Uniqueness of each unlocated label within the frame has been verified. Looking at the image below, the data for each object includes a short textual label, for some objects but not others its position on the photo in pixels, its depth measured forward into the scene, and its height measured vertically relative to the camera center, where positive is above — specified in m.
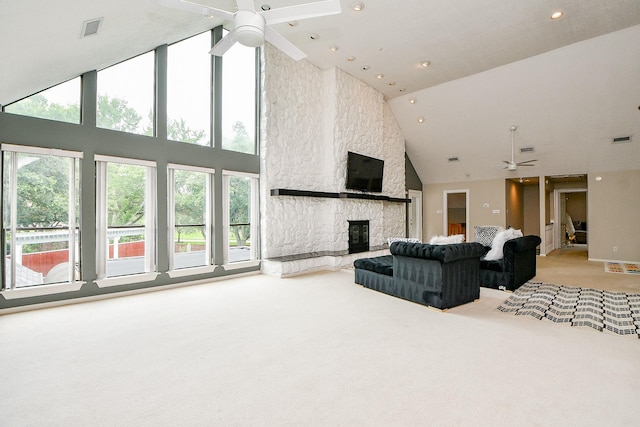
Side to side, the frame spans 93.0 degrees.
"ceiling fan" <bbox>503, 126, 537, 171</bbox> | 7.65 +1.45
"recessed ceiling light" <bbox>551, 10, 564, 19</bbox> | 4.65 +3.10
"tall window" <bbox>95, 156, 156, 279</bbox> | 4.35 +0.02
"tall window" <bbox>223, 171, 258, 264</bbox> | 5.72 +0.00
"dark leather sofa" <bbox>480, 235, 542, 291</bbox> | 4.65 -0.84
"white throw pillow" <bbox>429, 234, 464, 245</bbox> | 4.18 -0.35
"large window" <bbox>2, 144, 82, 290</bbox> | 3.71 +0.03
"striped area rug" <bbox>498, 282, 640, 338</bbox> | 3.25 -1.17
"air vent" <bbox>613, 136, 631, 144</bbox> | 6.81 +1.68
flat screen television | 7.12 +1.05
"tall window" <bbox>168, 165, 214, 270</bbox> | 5.05 +0.02
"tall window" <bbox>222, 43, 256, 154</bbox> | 5.86 +2.33
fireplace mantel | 5.99 +0.47
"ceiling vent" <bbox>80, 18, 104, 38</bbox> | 3.32 +2.15
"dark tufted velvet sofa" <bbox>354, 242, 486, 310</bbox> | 3.72 -0.77
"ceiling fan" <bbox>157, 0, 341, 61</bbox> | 2.73 +1.89
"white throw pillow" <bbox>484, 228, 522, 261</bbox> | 4.81 -0.50
